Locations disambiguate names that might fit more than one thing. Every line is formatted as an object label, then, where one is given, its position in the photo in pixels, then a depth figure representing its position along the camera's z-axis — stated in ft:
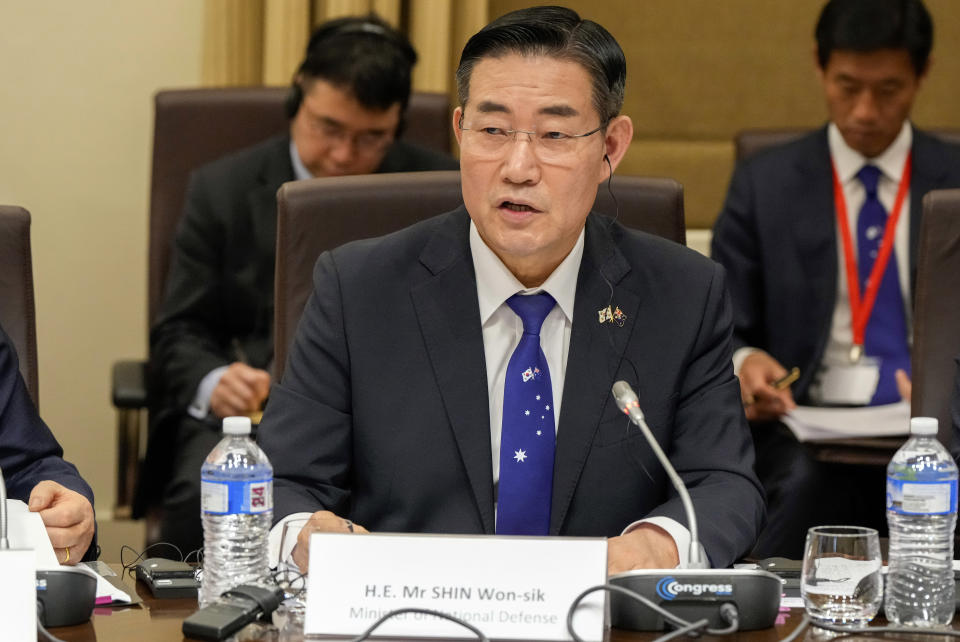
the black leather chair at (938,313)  20.92
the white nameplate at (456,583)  18.48
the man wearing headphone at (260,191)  23.34
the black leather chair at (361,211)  20.78
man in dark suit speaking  19.92
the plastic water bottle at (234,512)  18.93
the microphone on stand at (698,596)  18.65
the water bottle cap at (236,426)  19.04
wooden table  18.60
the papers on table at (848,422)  22.77
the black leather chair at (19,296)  20.55
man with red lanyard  24.11
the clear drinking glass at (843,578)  18.84
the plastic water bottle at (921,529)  18.87
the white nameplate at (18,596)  18.37
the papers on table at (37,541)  18.94
